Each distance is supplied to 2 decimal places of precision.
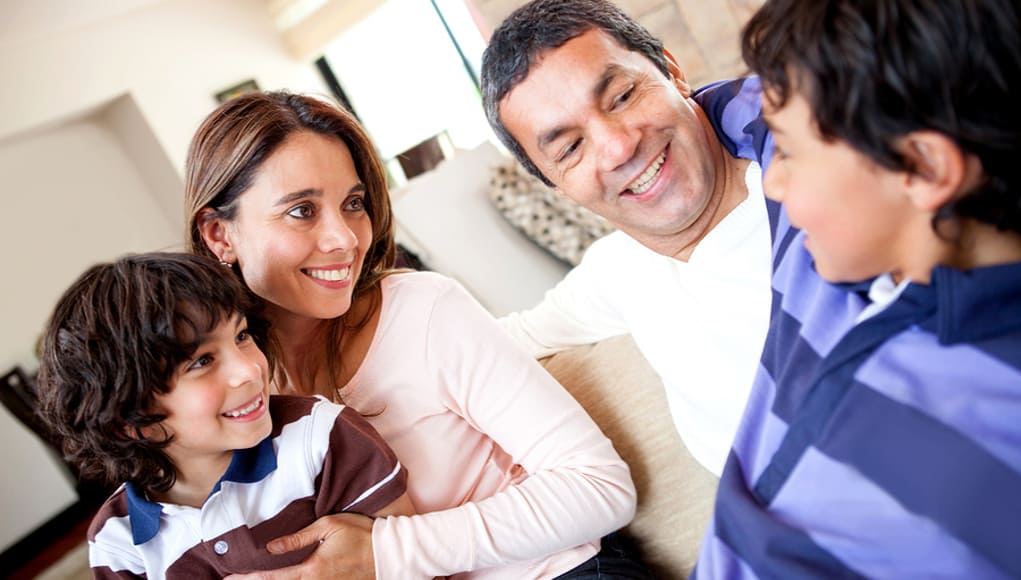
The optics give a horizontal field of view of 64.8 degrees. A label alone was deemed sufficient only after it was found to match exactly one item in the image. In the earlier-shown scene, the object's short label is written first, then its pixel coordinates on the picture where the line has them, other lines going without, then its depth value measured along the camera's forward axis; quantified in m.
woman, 1.15
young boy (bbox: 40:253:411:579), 1.06
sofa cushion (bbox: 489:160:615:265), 2.70
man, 1.22
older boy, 0.60
